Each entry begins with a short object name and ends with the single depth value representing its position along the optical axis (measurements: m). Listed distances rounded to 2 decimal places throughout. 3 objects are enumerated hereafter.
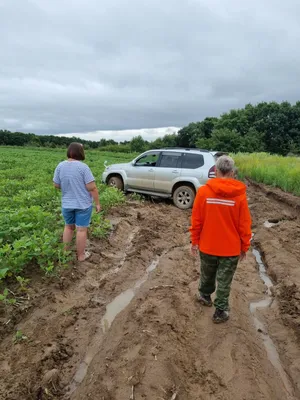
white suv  10.32
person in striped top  5.25
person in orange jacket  3.64
